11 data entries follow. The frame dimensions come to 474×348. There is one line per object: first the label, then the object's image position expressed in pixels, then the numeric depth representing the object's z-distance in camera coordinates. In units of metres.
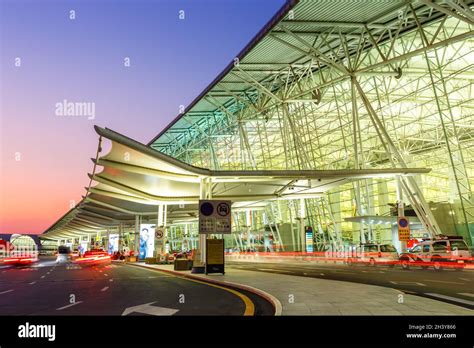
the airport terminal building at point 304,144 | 24.66
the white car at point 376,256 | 29.27
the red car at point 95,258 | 39.89
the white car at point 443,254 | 24.27
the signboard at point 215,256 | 20.36
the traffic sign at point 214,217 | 19.73
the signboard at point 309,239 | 40.62
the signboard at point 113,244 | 60.44
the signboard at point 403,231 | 25.58
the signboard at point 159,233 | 37.06
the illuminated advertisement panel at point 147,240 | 43.19
